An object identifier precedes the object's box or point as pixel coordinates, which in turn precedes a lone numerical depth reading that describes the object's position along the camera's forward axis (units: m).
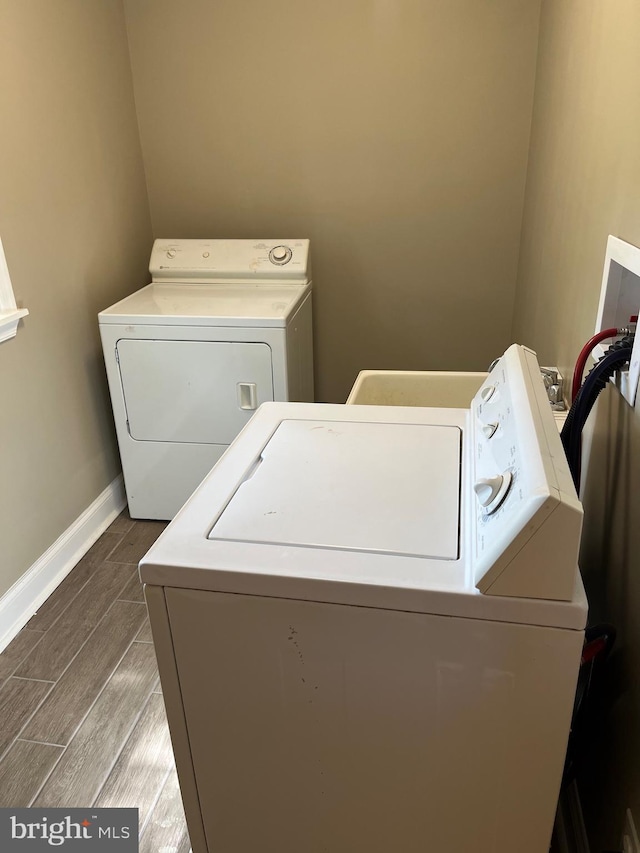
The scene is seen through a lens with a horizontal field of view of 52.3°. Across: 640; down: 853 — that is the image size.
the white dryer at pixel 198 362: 2.37
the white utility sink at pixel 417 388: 2.01
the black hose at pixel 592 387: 1.10
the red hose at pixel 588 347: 1.20
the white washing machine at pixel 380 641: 0.90
